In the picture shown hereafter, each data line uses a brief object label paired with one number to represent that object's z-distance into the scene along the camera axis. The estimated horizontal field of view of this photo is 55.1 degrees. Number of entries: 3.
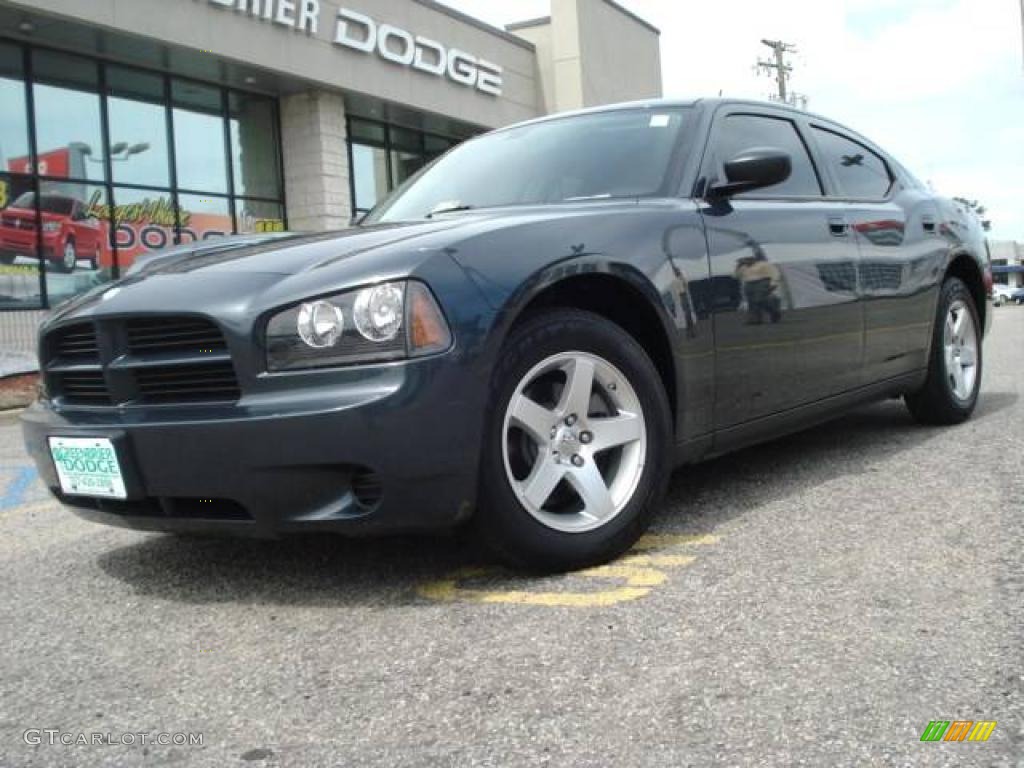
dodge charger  2.47
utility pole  44.25
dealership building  12.95
